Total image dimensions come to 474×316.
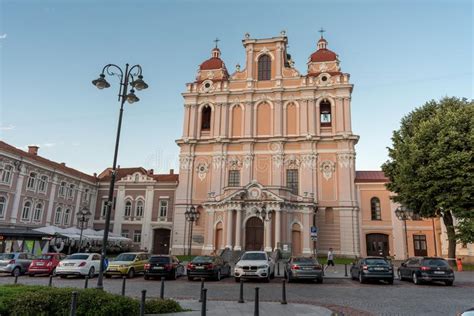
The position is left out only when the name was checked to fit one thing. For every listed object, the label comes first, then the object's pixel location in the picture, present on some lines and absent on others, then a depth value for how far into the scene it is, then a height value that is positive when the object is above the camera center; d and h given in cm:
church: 3650 +904
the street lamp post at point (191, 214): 3350 +277
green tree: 2583 +615
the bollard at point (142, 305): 787 -137
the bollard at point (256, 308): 865 -149
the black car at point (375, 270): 1880 -105
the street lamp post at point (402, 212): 3006 +314
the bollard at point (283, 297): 1175 -163
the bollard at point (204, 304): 811 -135
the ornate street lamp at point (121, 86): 1321 +591
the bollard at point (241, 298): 1205 -175
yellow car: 2122 -142
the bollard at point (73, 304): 691 -122
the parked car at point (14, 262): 2244 -159
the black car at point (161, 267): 2028 -140
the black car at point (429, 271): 1841 -97
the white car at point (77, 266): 2056 -151
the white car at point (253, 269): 1908 -123
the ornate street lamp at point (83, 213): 3056 +224
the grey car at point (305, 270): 1912 -122
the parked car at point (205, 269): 1984 -136
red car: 2227 -171
